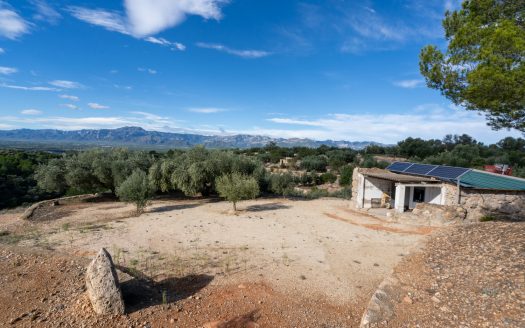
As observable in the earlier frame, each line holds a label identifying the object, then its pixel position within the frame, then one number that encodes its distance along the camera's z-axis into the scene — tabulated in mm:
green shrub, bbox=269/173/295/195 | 21719
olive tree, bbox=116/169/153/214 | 14609
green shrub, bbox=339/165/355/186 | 33031
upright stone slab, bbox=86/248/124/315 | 5270
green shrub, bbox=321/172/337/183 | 37038
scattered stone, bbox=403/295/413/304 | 5854
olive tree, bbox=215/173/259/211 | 15414
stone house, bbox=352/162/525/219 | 13695
